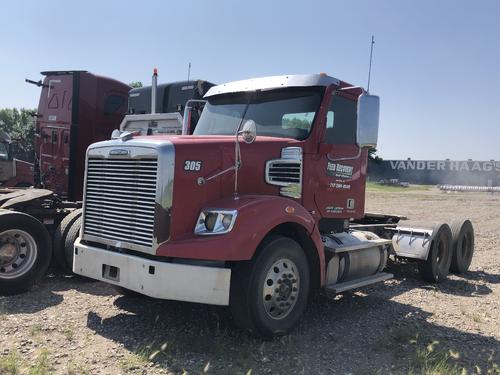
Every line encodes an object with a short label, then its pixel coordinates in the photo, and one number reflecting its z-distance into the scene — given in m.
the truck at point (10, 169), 16.02
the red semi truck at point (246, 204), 4.25
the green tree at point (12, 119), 58.47
